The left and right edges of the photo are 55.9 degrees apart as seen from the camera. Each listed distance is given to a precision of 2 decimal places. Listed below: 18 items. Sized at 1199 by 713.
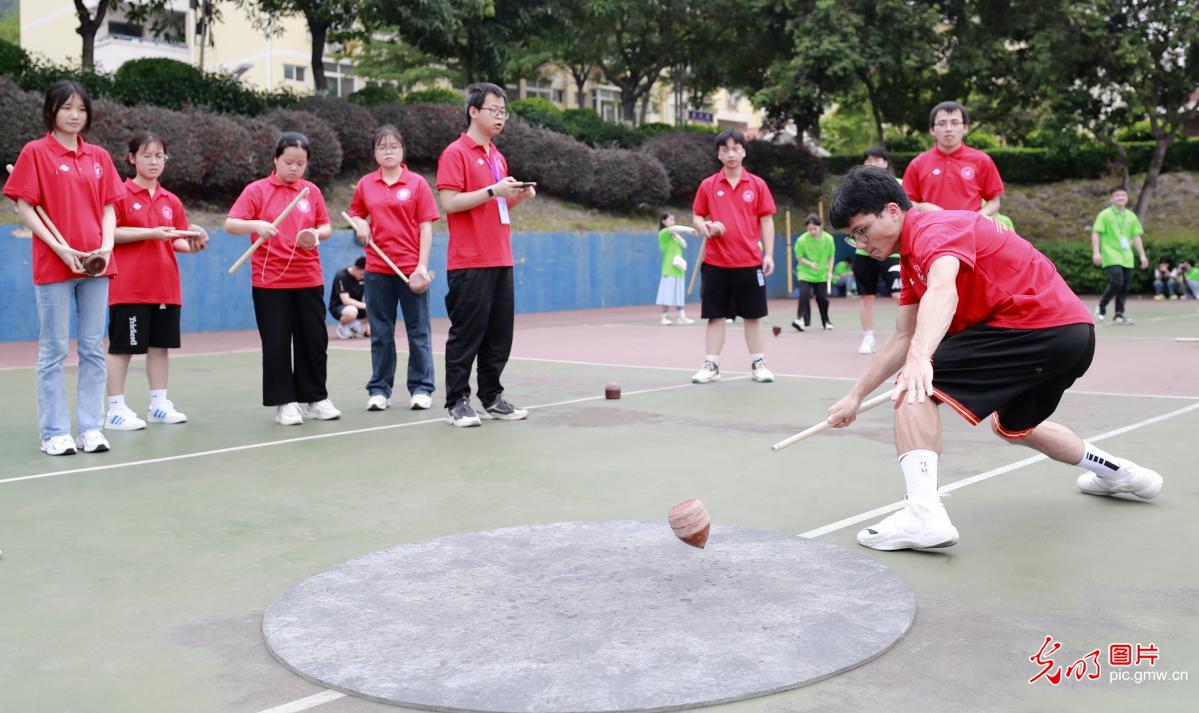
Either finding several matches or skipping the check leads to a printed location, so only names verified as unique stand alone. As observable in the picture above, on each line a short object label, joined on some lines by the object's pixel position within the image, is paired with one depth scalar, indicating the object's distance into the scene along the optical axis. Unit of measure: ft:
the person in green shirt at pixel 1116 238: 49.21
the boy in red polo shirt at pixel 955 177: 29.78
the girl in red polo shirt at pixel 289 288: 24.34
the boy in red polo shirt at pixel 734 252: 30.53
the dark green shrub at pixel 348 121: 70.54
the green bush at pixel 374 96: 79.05
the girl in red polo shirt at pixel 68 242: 19.97
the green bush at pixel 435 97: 82.99
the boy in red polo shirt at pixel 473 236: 23.75
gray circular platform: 9.27
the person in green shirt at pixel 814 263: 50.41
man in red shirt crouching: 13.01
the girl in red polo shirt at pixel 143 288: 24.09
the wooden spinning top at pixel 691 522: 12.45
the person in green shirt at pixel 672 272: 55.26
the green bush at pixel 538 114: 86.79
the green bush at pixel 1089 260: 80.69
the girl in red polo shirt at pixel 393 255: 26.40
